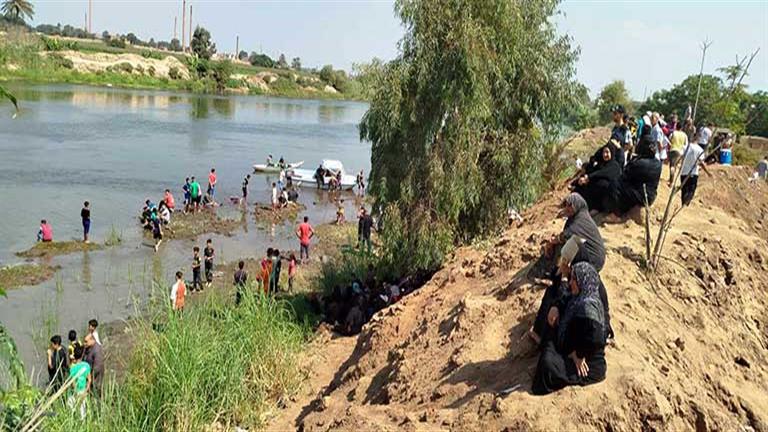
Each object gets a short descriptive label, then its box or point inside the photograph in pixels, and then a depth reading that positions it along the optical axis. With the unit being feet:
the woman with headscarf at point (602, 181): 33.32
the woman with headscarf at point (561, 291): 21.66
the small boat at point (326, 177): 118.93
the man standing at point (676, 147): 41.88
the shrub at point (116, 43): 377.30
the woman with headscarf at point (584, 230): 24.99
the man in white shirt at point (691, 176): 38.19
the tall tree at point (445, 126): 46.24
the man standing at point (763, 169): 63.80
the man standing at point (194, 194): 90.63
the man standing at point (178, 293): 44.67
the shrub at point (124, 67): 293.23
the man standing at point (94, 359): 32.48
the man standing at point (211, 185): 97.55
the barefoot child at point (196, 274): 59.16
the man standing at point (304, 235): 68.90
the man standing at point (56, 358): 33.04
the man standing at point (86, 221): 72.84
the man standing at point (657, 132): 46.55
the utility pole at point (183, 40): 471.21
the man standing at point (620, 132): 37.17
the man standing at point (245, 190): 99.34
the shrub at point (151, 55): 322.75
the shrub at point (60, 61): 267.18
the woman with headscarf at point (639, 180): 32.63
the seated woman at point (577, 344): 19.61
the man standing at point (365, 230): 63.21
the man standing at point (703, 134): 47.04
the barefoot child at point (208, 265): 61.04
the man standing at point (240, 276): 43.36
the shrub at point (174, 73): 311.88
